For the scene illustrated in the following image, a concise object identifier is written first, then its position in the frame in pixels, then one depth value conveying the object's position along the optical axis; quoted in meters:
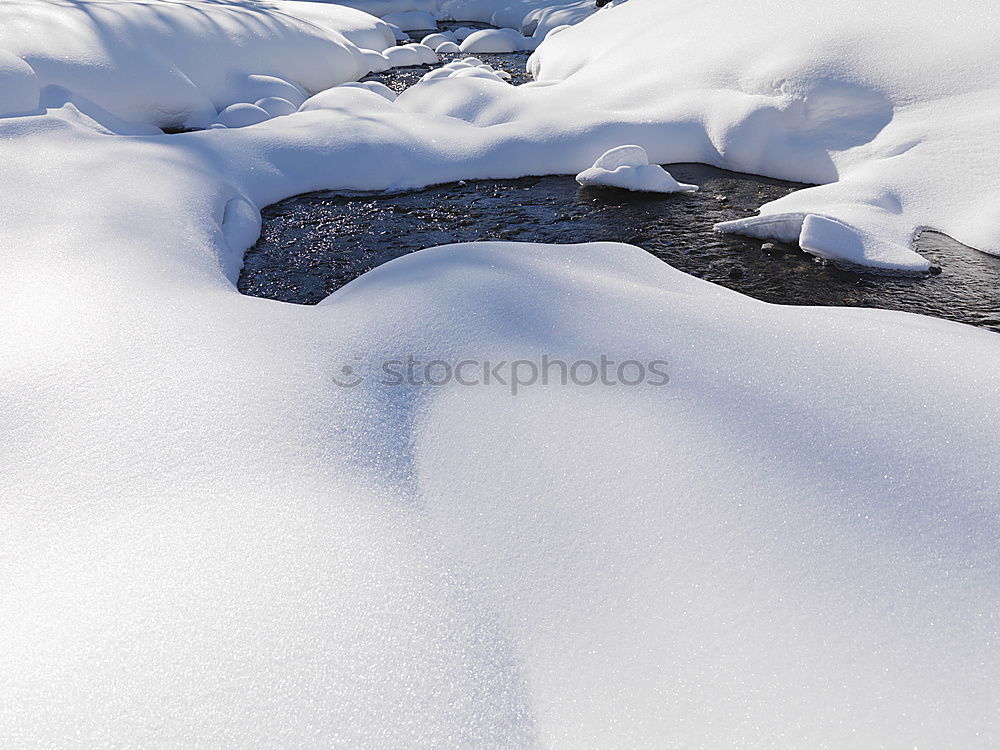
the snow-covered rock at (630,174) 5.50
